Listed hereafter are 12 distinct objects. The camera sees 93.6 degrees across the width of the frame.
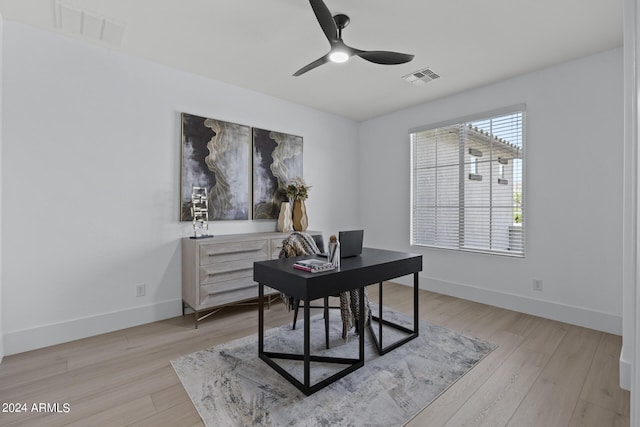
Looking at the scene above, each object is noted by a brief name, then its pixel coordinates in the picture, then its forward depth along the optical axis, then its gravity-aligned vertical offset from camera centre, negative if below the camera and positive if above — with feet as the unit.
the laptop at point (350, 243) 7.75 -0.83
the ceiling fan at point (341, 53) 6.61 +3.96
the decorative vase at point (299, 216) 13.25 -0.19
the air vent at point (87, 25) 7.49 +4.95
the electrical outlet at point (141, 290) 9.86 -2.59
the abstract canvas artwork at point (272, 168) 12.60 +1.93
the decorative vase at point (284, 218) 12.87 -0.27
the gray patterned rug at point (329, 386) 5.61 -3.77
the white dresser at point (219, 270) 9.78 -1.98
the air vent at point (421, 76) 10.77 +5.06
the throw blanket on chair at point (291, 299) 8.00 -2.18
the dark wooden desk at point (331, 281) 6.10 -1.56
